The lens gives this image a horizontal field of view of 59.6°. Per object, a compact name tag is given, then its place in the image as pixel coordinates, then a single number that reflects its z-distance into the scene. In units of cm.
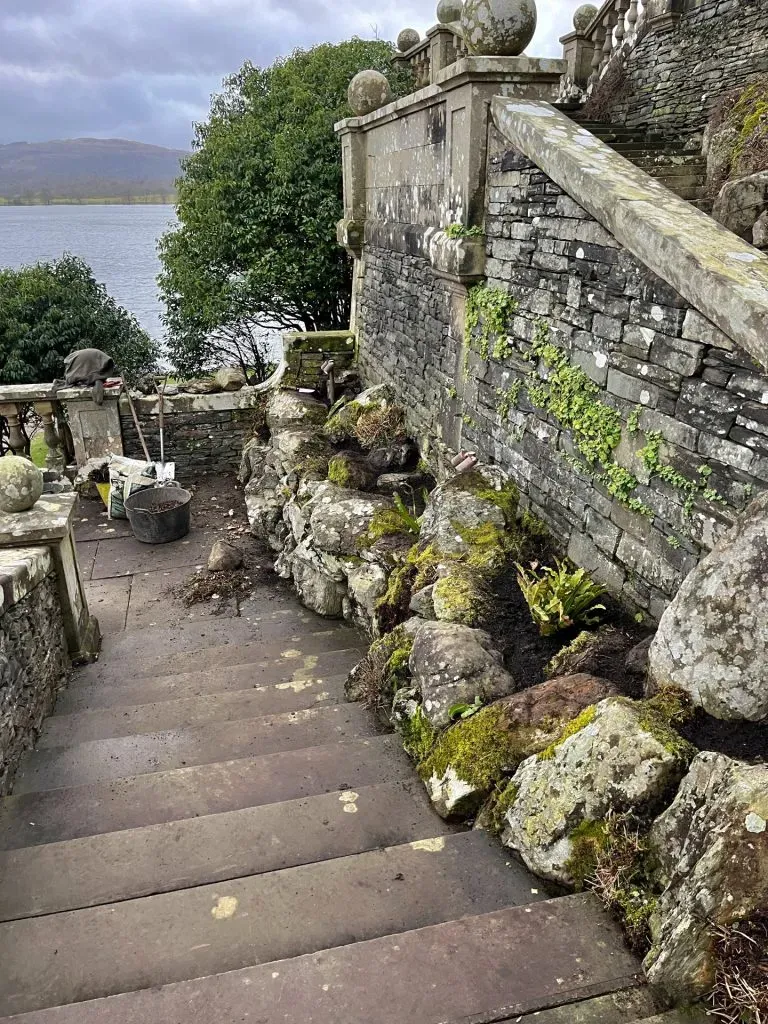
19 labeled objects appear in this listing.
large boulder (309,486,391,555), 569
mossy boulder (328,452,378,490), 663
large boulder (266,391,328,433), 870
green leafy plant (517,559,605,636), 379
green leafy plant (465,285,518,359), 485
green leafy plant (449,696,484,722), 333
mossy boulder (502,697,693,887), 243
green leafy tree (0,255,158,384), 1246
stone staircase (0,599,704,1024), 202
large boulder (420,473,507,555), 478
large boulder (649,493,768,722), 258
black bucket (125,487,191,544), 784
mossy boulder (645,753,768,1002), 184
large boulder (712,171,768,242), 442
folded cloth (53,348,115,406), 899
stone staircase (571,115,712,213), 566
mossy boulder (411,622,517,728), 342
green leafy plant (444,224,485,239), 508
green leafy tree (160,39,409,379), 1147
